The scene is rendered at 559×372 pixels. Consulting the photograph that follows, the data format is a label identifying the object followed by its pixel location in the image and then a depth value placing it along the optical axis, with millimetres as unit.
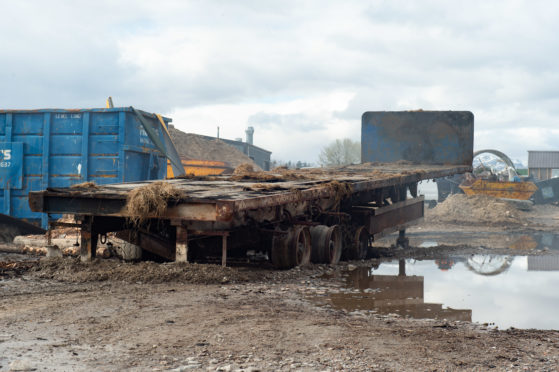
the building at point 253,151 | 38594
